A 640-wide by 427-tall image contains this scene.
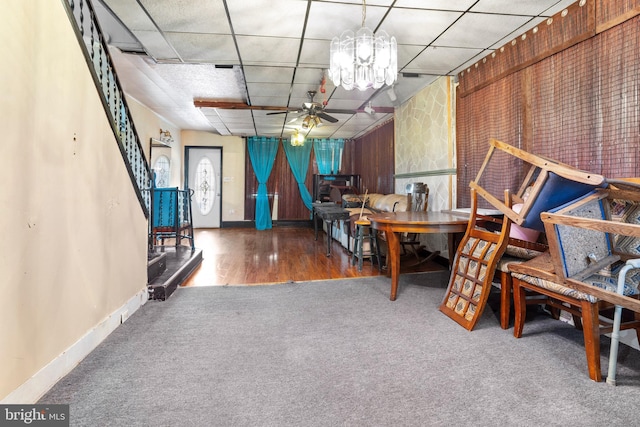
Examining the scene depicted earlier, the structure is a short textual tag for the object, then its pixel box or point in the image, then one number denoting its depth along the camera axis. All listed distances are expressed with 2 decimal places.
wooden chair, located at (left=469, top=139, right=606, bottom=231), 1.56
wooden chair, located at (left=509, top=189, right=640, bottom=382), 1.51
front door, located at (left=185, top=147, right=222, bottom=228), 8.45
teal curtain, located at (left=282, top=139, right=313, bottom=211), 8.68
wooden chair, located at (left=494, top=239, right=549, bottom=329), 2.13
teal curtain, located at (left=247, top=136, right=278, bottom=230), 8.45
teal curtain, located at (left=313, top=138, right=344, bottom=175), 8.76
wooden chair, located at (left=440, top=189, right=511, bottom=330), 2.12
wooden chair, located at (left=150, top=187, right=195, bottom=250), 4.37
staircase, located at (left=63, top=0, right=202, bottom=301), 1.97
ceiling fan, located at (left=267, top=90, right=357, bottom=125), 4.53
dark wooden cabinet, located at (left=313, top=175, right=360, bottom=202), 7.53
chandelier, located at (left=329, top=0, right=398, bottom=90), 2.41
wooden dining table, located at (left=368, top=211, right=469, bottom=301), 2.50
